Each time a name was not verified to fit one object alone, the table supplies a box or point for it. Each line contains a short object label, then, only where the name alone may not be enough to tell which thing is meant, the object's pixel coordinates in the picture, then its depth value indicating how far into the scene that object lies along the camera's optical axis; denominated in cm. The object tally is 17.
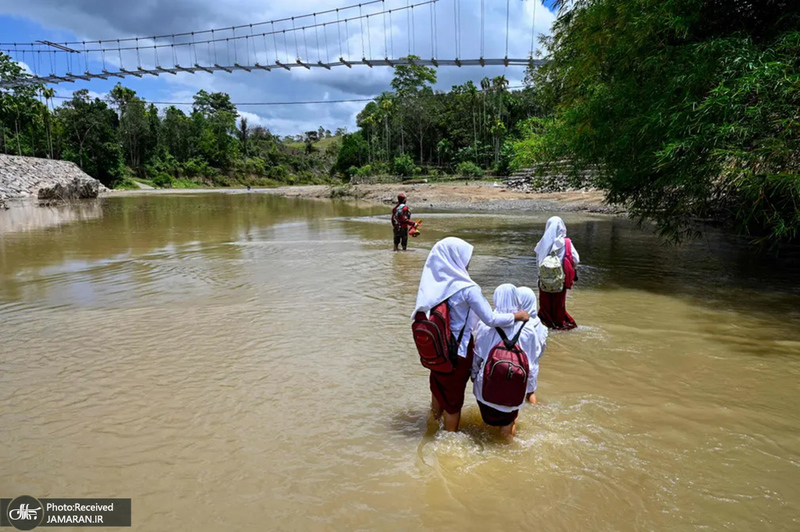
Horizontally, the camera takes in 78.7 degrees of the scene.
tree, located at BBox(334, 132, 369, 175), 7509
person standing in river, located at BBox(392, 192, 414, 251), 1317
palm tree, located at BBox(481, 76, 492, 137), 6053
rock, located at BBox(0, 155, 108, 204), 3984
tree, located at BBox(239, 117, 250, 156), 9362
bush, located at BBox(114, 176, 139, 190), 6356
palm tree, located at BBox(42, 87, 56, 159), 5828
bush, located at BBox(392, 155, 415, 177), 5409
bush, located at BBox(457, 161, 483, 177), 4925
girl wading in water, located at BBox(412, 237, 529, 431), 336
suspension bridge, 2931
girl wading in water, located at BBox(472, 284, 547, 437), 339
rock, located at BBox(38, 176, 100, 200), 4112
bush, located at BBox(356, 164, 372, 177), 5891
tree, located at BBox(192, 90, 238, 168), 8356
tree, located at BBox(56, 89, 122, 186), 5978
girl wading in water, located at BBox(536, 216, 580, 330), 589
